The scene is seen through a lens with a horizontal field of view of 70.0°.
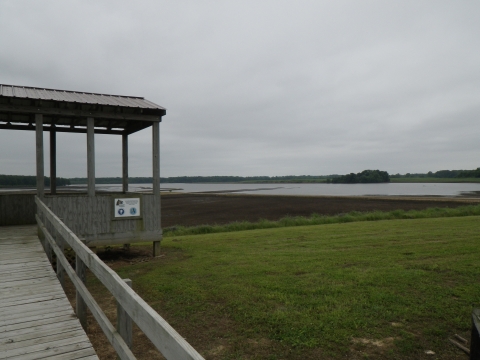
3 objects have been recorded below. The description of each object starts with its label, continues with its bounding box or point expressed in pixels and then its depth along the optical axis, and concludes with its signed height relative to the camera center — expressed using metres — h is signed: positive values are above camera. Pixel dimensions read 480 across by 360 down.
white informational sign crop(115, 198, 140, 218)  9.93 -0.74
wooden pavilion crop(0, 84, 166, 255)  8.68 +1.11
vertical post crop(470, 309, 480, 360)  3.43 -1.64
